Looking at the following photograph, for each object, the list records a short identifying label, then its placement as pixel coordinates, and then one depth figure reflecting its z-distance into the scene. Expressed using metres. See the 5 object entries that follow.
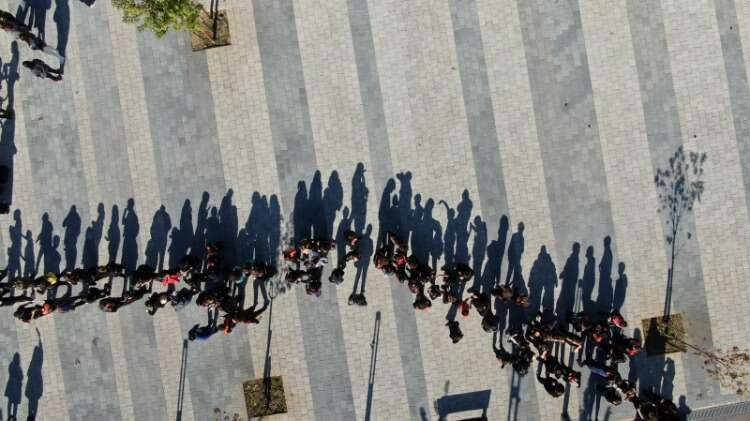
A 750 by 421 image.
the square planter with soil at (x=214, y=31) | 17.19
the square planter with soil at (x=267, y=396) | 17.16
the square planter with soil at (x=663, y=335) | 16.95
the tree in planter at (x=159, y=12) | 14.29
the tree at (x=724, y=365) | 16.91
